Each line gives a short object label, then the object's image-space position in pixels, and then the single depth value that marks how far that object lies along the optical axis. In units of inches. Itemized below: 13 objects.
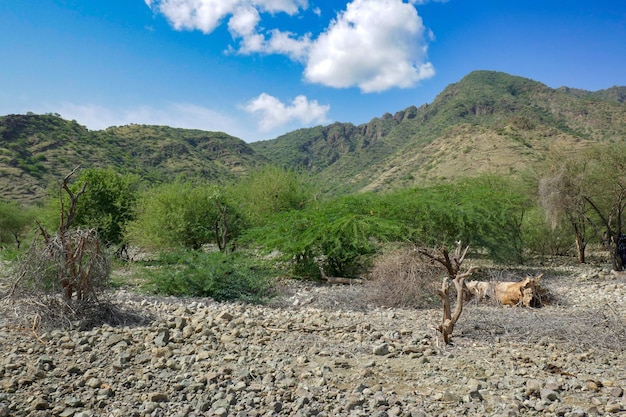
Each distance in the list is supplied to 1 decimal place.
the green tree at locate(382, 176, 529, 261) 611.2
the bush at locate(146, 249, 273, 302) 438.9
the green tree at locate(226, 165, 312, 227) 862.8
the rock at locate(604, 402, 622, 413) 170.1
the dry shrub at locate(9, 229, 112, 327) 290.5
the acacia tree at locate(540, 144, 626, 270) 654.5
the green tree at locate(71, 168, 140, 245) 812.0
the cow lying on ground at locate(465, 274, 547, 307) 408.1
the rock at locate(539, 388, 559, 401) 183.2
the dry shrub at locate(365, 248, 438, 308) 401.7
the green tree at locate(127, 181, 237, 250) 789.2
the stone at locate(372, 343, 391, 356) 245.6
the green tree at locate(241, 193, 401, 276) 547.5
